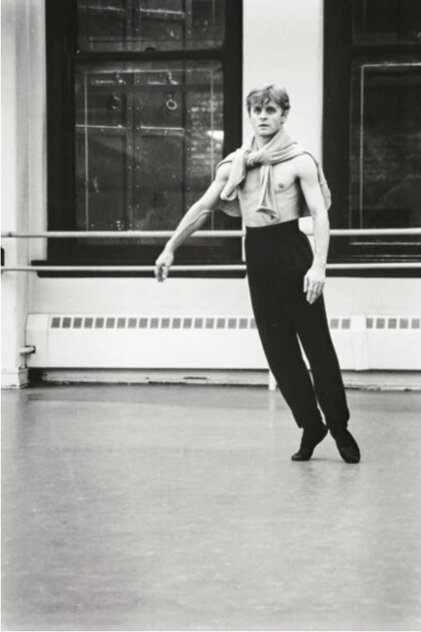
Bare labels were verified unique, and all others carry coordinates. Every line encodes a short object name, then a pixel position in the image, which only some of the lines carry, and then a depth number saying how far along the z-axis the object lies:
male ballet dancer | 7.54
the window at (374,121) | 11.71
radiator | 11.49
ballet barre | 11.03
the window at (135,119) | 12.09
